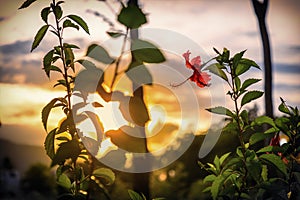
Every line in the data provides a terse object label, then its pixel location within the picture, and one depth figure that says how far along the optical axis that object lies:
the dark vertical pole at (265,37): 4.93
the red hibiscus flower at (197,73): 1.06
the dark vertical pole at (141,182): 2.22
